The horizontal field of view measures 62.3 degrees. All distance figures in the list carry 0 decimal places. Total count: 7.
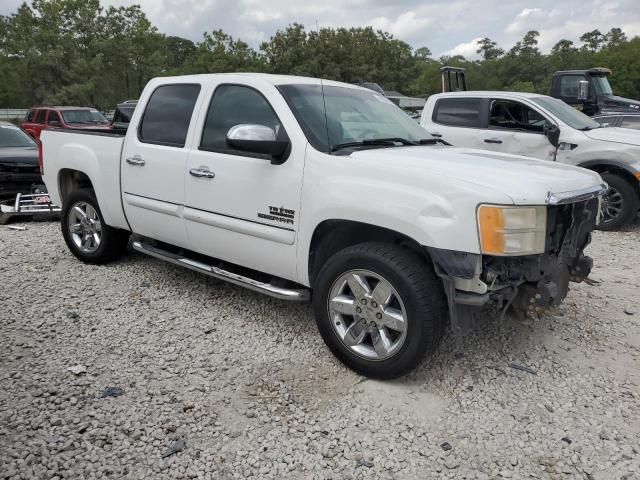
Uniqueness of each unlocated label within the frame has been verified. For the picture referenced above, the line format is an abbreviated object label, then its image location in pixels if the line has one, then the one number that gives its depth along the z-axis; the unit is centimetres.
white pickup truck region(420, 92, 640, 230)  717
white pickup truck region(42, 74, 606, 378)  289
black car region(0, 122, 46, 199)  830
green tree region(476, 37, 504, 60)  8531
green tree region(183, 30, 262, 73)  4066
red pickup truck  1581
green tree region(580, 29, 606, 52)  8194
